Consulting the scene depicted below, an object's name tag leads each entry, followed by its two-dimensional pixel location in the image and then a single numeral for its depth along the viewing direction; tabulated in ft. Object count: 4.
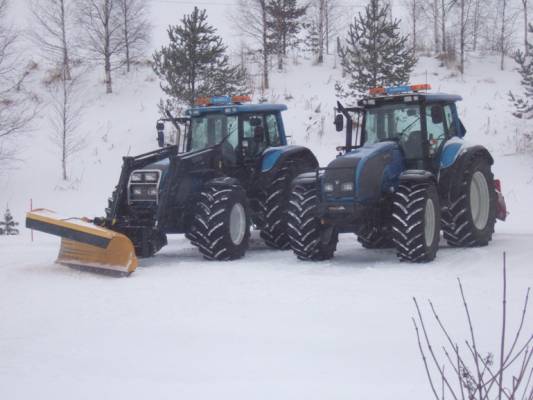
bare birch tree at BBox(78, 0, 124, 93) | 108.68
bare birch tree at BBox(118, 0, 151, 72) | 115.14
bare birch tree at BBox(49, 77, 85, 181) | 83.35
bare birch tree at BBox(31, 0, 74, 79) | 108.58
